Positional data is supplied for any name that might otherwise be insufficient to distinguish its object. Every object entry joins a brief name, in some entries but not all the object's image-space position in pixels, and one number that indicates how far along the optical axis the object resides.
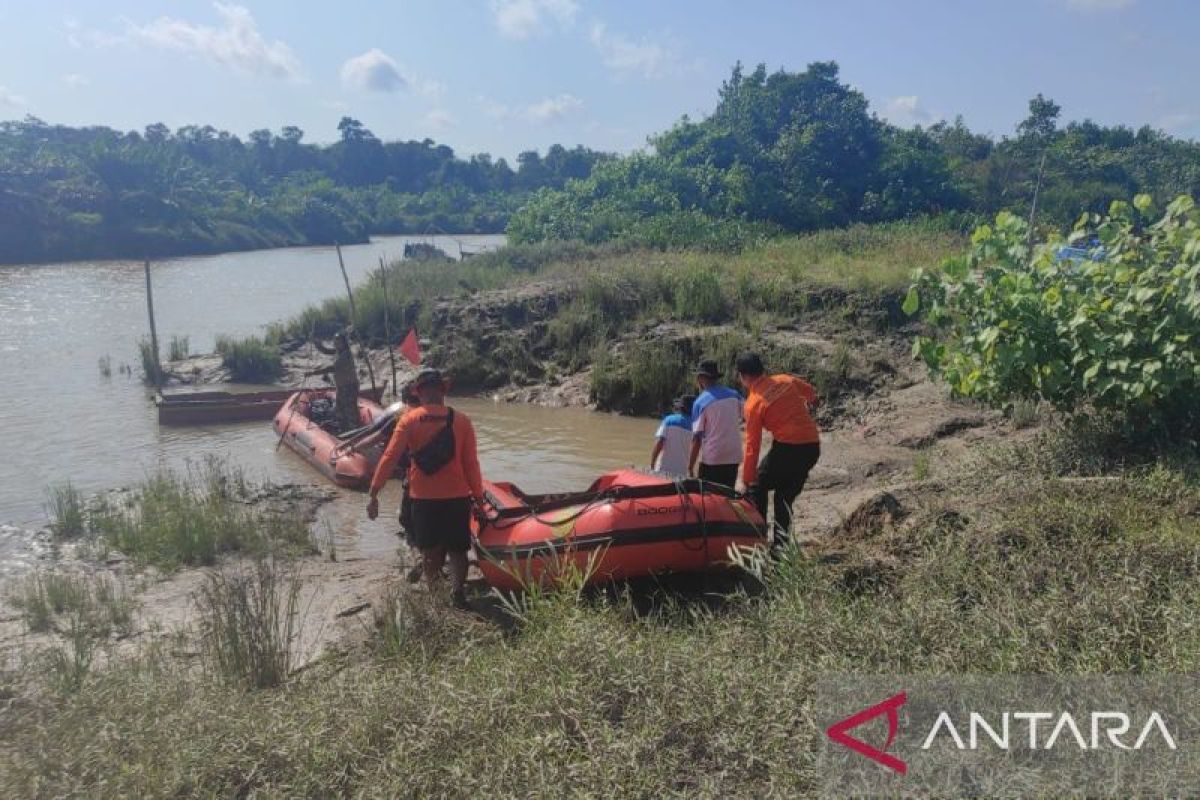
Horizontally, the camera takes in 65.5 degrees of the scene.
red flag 12.62
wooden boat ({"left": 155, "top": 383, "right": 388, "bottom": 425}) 13.72
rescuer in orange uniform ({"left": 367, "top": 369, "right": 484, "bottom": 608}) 6.00
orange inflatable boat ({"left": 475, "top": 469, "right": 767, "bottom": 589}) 5.92
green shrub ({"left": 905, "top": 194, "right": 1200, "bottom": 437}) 5.92
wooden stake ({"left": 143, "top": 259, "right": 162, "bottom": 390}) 15.27
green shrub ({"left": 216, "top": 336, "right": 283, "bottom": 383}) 17.78
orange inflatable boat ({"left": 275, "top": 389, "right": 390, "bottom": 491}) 10.15
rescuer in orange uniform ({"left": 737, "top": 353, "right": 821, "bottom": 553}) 6.05
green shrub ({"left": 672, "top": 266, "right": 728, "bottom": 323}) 14.81
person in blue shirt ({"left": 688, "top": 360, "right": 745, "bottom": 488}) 6.61
